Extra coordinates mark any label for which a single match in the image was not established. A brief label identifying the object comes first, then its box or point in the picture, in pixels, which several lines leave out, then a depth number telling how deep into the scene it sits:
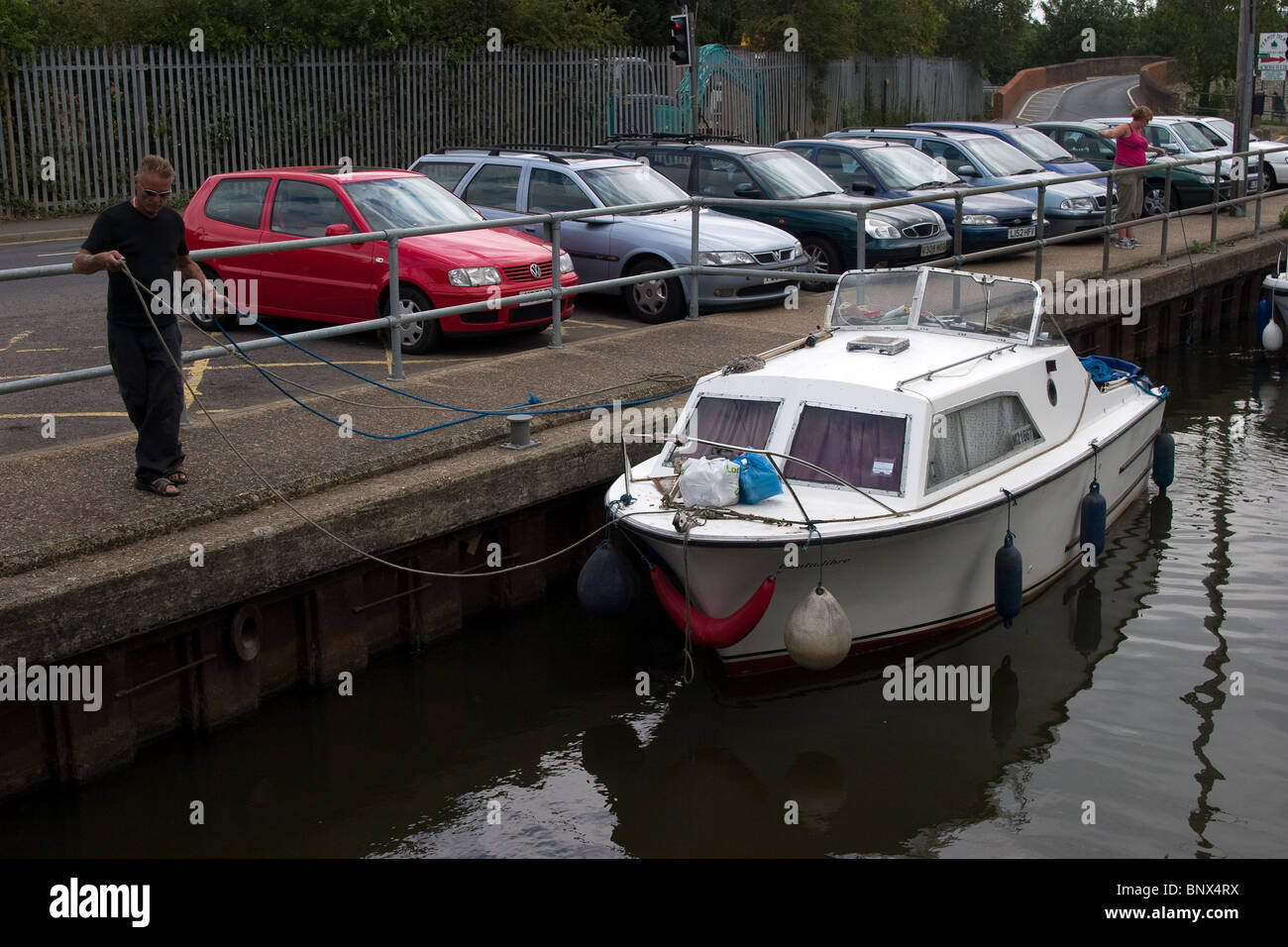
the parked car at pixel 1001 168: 18.55
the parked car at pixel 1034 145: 21.77
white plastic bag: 8.05
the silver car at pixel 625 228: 13.89
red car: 12.08
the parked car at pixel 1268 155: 27.28
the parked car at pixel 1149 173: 22.44
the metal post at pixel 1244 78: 22.97
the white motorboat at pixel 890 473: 7.95
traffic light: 23.98
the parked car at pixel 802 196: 15.66
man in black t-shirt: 7.16
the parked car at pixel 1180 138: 26.30
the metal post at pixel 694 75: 24.61
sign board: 28.12
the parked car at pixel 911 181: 17.23
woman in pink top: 18.06
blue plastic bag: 8.05
